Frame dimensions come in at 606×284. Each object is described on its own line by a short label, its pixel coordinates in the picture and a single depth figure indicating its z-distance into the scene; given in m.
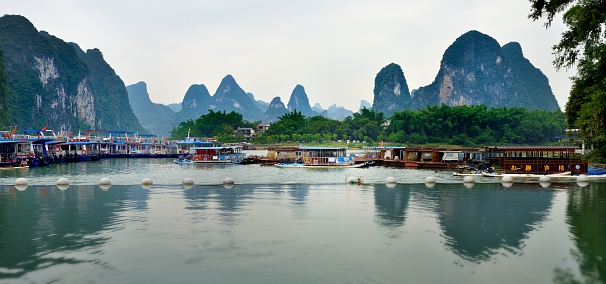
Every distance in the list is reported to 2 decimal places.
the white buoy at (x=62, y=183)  26.51
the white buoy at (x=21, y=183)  25.83
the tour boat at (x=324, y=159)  46.63
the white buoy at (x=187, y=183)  27.15
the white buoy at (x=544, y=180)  27.17
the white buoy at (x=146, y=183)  27.28
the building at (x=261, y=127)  146.82
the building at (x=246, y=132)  133.76
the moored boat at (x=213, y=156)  56.72
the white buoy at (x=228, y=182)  27.20
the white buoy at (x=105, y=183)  26.81
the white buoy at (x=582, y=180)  27.04
